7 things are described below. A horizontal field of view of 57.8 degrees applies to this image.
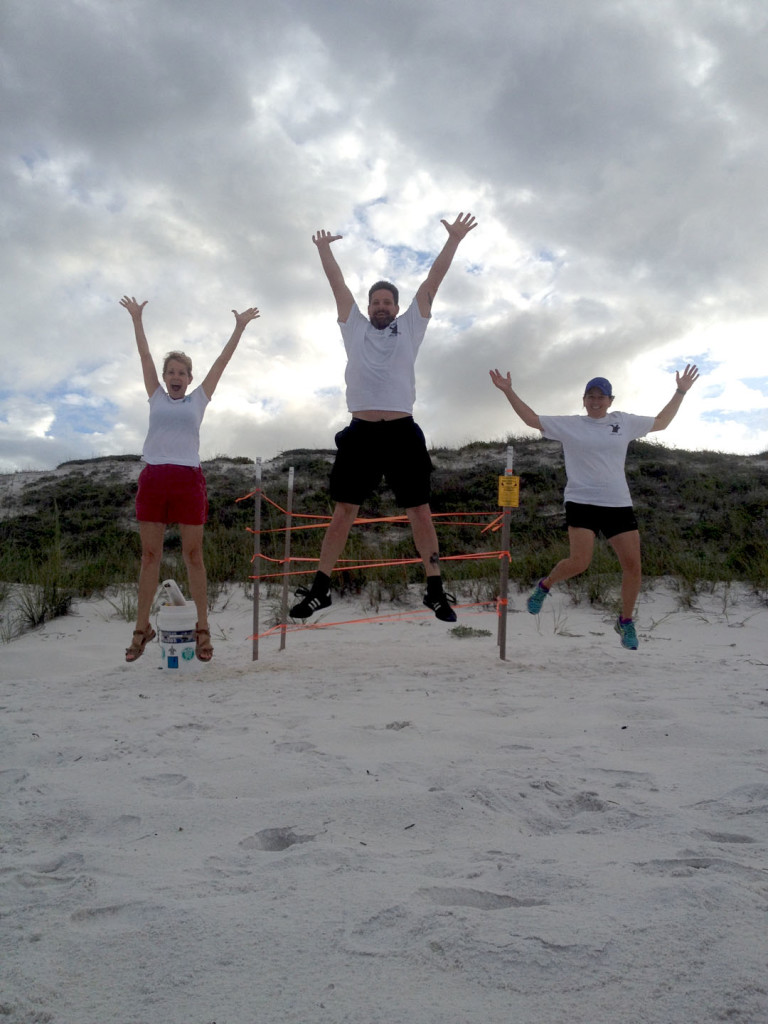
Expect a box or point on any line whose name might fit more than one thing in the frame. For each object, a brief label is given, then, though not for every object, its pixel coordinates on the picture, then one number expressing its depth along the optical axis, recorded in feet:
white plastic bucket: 14.39
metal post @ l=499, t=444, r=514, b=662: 15.69
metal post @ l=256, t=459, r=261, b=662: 15.74
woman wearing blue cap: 14.98
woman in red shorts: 14.03
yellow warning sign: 16.42
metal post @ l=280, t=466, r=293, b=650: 16.97
